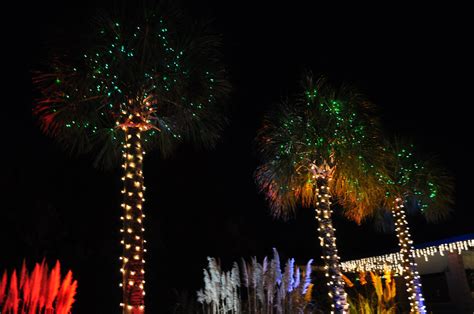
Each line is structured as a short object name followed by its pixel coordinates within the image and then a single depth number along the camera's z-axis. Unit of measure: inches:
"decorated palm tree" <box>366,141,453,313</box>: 505.0
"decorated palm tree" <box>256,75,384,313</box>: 390.3
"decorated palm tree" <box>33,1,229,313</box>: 295.4
